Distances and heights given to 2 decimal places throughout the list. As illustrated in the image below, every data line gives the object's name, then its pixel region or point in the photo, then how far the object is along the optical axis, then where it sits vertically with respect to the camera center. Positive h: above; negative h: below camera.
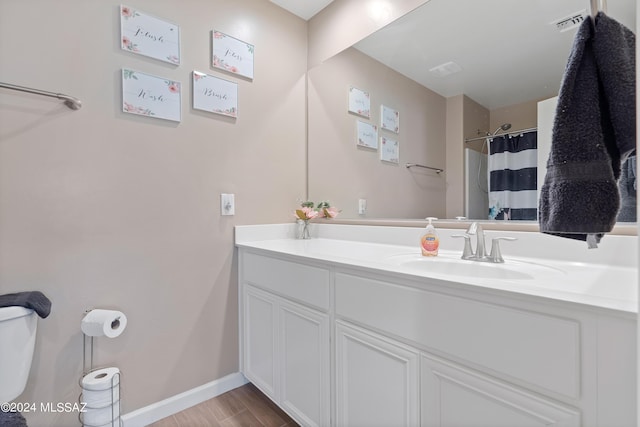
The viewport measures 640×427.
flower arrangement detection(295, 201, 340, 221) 1.86 +0.02
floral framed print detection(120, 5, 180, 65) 1.33 +0.81
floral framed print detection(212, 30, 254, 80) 1.61 +0.87
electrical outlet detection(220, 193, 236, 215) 1.63 +0.05
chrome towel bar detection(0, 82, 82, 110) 1.09 +0.45
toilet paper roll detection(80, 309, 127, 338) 1.18 -0.42
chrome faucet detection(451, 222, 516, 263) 1.11 -0.13
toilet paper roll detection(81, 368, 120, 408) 1.18 -0.68
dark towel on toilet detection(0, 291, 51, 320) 1.03 -0.29
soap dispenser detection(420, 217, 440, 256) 1.25 -0.12
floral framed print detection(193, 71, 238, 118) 1.54 +0.62
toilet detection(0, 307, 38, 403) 1.00 -0.45
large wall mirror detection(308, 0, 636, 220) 1.15 +0.55
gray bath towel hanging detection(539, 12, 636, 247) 0.61 +0.17
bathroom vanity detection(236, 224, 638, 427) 0.61 -0.32
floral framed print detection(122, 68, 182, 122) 1.34 +0.54
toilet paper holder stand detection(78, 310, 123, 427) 1.21 -0.68
